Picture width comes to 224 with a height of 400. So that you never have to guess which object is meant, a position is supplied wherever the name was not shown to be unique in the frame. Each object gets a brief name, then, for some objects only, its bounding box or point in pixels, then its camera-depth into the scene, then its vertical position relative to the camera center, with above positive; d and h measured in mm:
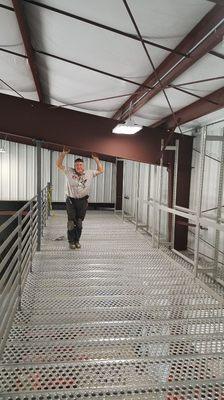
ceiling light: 3715 +699
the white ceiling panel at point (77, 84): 3480 +1331
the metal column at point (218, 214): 3780 -477
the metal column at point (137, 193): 7007 -402
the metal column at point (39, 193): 4440 -296
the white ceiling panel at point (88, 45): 2451 +1324
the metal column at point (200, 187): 3473 -98
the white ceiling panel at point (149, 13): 2014 +1275
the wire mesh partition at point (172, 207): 3547 -542
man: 4551 -247
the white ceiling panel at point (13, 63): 2584 +1444
